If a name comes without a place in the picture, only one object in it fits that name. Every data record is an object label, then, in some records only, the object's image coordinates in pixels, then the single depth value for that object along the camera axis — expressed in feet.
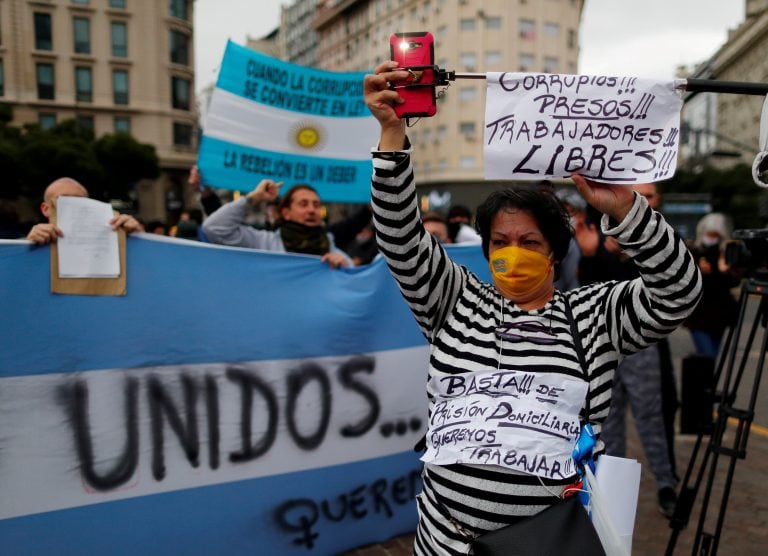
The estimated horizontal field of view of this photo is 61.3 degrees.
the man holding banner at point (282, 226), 12.12
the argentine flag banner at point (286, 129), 14.55
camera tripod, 7.62
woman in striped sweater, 5.41
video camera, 7.79
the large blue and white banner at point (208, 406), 8.59
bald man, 8.55
